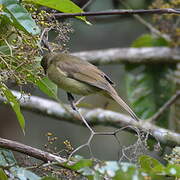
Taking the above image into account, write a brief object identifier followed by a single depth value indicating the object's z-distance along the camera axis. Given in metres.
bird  5.84
